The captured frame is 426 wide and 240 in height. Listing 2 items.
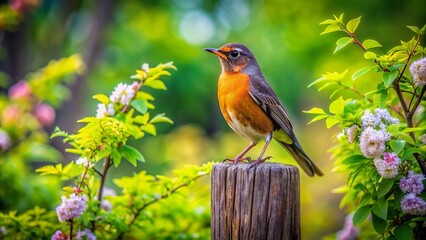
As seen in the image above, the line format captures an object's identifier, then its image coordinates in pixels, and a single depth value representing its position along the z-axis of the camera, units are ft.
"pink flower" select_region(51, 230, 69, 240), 20.34
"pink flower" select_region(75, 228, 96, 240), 20.72
